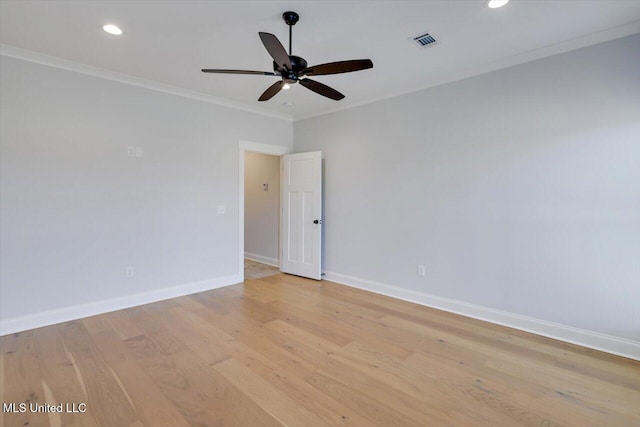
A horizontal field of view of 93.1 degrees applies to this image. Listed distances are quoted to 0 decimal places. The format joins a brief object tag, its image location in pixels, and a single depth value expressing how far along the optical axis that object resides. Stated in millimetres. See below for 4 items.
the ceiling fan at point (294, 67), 2131
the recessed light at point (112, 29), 2547
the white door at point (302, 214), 4883
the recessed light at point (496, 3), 2199
